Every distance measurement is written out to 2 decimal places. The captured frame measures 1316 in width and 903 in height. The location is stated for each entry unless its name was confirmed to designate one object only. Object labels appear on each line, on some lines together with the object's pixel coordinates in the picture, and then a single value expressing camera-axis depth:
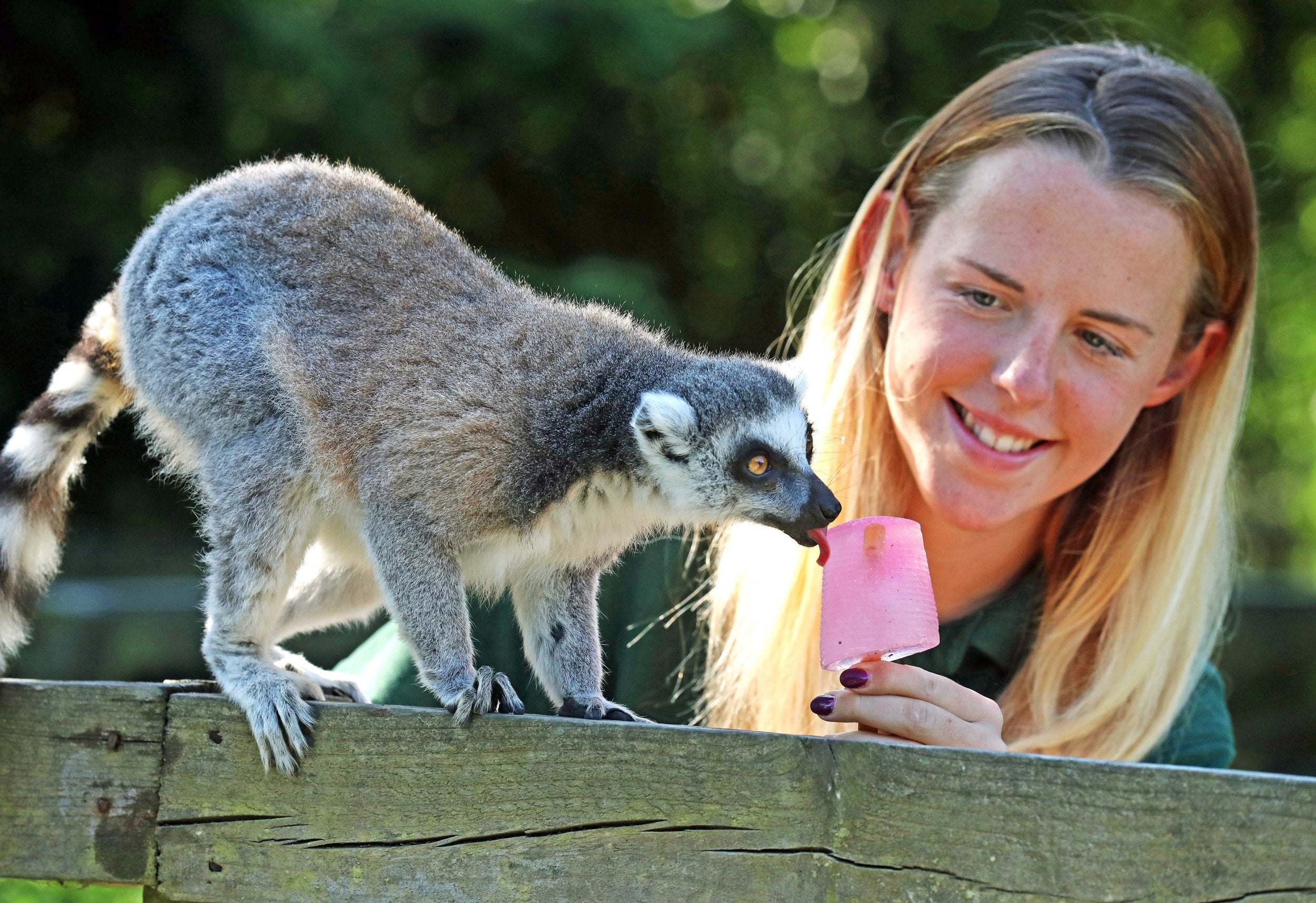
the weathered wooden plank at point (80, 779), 2.56
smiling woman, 2.72
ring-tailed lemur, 2.65
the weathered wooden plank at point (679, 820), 2.48
